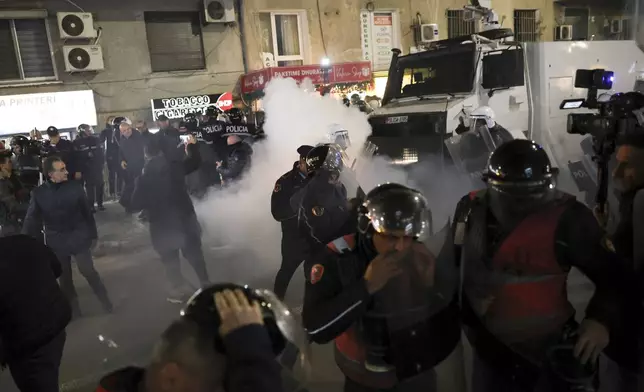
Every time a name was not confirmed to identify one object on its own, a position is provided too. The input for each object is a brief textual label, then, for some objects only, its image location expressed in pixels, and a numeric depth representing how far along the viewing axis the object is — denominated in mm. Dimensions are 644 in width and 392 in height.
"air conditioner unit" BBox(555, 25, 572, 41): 15498
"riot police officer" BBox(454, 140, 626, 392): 2043
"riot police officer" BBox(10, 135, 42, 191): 7988
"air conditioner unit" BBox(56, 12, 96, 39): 13016
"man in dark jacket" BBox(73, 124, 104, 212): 10148
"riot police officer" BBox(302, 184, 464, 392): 1961
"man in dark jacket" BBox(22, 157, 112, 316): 4879
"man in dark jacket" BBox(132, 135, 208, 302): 5406
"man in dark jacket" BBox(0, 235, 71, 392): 2836
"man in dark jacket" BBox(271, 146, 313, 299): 4492
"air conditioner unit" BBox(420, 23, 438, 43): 17422
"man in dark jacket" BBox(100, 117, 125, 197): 11430
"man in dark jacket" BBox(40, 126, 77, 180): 9594
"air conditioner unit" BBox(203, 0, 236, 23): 14656
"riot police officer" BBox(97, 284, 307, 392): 1317
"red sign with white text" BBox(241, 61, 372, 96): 12398
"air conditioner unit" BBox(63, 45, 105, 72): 13117
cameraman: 2170
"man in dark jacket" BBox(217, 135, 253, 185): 9156
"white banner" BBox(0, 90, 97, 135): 12578
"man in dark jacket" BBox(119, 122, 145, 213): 10422
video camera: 4357
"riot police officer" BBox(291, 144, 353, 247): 3748
